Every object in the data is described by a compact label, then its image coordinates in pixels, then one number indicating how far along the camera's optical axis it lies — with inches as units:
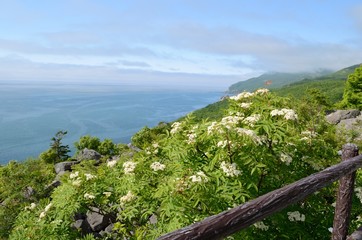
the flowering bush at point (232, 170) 184.5
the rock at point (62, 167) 1186.6
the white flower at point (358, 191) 214.9
